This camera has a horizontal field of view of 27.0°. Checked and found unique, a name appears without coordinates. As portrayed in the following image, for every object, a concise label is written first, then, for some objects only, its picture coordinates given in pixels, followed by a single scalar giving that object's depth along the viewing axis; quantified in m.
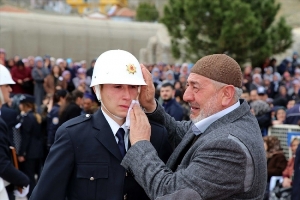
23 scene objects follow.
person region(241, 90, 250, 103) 12.69
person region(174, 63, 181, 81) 19.45
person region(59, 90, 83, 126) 10.20
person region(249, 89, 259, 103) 13.31
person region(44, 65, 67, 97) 17.08
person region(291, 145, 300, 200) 7.53
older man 3.06
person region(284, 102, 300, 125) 10.93
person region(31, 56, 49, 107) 17.91
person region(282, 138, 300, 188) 8.55
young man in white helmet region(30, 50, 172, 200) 3.53
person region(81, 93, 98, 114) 10.76
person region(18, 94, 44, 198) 10.05
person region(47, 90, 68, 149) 10.55
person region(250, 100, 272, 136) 10.81
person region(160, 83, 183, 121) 10.82
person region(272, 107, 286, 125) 11.36
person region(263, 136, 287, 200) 8.91
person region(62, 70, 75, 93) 17.73
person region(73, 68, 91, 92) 17.44
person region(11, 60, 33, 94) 17.91
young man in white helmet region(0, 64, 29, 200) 5.23
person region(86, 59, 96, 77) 19.07
